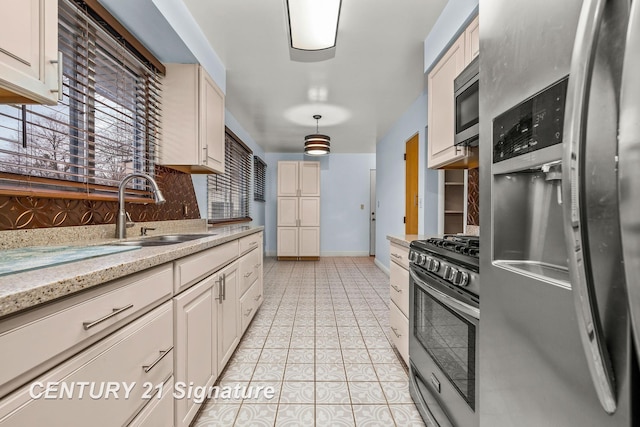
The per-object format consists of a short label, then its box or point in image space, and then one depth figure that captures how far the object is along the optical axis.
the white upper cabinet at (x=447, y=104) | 1.82
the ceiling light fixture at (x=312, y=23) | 1.83
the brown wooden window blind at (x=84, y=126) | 1.28
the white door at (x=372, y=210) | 7.17
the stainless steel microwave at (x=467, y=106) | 1.59
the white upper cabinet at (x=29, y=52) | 0.93
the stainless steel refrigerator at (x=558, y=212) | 0.48
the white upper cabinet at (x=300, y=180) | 6.48
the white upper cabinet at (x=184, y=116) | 2.39
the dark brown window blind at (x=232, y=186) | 3.69
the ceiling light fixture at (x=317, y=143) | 4.45
